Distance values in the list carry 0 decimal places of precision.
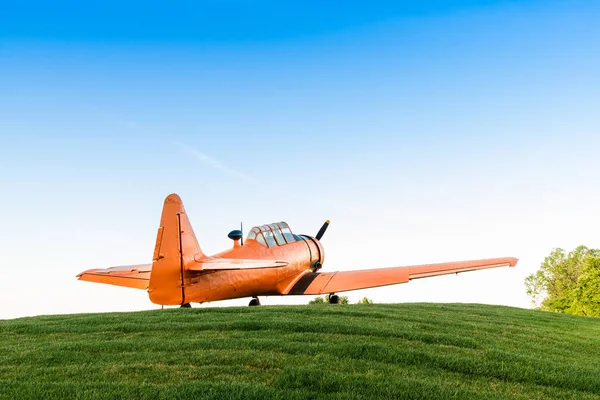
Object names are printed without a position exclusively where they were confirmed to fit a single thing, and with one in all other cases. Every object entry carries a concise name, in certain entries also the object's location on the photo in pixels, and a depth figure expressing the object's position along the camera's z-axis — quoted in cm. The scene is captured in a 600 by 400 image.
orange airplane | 1377
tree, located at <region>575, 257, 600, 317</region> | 3612
